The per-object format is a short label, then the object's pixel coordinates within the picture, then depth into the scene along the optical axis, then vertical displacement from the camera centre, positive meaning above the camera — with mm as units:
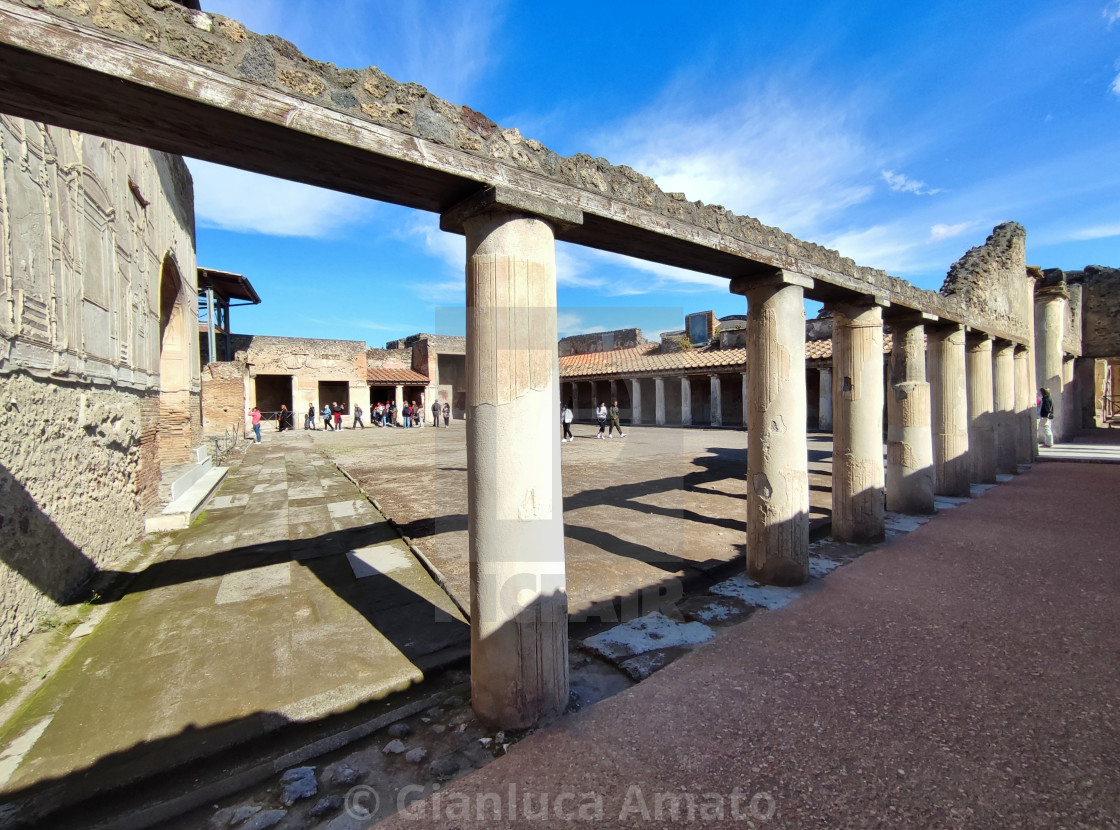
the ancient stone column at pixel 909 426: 6352 -272
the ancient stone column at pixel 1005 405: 9555 -57
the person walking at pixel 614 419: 18622 -257
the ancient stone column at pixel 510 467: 2508 -256
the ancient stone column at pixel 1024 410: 10609 -184
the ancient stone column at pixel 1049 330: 13086 +1844
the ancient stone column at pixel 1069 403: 16406 -80
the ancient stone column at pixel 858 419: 5281 -137
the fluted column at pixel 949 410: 7320 -99
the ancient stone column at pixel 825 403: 19625 +136
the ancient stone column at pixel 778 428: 4203 -166
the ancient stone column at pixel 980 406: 8656 -56
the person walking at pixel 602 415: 18812 -100
